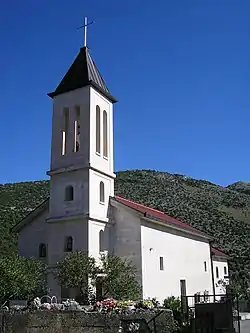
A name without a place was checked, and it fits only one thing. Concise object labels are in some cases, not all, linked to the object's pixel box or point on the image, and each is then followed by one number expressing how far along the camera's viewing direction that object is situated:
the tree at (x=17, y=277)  23.98
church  27.86
